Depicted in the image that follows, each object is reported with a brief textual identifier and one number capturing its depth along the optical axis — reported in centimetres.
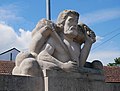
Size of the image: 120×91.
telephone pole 1287
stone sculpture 805
